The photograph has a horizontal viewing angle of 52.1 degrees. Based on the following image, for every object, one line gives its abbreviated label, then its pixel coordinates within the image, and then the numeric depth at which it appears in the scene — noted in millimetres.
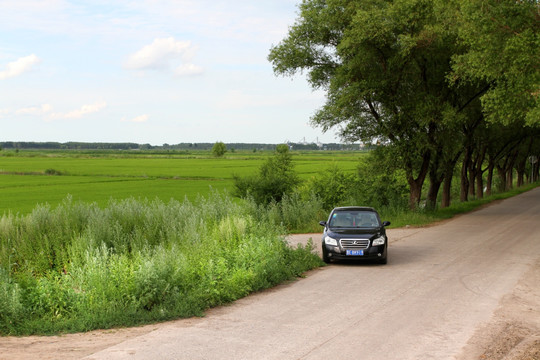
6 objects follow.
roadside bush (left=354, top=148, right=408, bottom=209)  29344
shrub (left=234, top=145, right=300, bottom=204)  32875
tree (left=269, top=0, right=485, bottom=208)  24219
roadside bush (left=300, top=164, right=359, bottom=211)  34125
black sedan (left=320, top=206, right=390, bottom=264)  15000
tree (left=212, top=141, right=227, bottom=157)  192500
